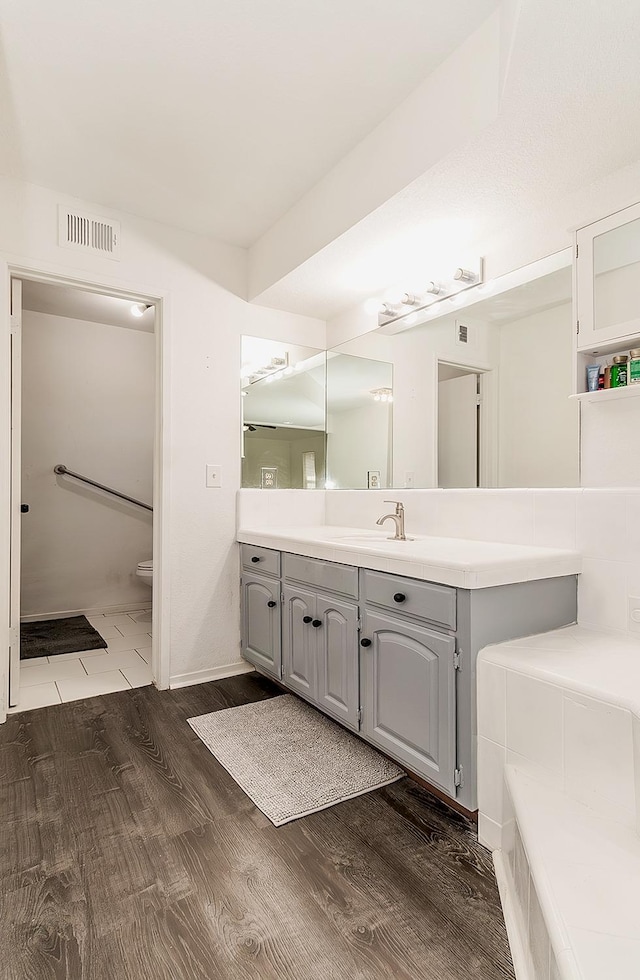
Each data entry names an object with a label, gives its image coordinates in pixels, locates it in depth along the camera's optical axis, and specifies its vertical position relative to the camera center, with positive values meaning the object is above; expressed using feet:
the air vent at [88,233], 8.15 +4.07
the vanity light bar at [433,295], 7.45 +3.02
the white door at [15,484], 8.09 +0.05
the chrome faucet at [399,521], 7.93 -0.49
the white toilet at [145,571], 13.43 -2.14
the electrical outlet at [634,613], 5.49 -1.29
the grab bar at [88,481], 13.91 +0.19
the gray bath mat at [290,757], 5.84 -3.41
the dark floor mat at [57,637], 11.07 -3.41
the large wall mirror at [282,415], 10.09 +1.49
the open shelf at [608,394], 5.39 +1.03
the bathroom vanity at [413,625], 5.09 -1.54
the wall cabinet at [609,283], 5.45 +2.24
